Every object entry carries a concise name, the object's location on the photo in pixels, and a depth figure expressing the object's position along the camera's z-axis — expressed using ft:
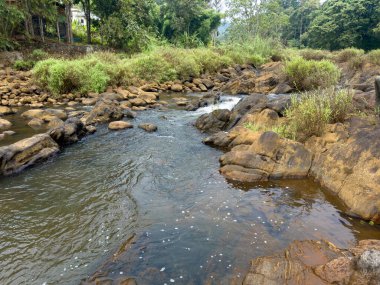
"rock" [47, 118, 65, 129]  38.31
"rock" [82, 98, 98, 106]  51.08
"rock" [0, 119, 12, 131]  37.63
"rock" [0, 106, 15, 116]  44.33
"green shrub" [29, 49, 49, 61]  74.84
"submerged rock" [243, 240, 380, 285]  11.75
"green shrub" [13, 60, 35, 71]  68.63
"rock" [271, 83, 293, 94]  53.47
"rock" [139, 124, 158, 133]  36.99
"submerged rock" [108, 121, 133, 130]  37.62
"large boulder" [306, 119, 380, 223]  18.80
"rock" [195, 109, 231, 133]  37.17
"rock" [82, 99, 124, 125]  40.34
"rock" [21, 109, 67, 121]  42.01
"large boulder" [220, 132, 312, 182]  23.75
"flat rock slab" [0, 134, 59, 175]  25.04
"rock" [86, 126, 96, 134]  36.12
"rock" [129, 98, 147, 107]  51.09
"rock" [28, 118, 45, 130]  38.45
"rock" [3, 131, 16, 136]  35.09
